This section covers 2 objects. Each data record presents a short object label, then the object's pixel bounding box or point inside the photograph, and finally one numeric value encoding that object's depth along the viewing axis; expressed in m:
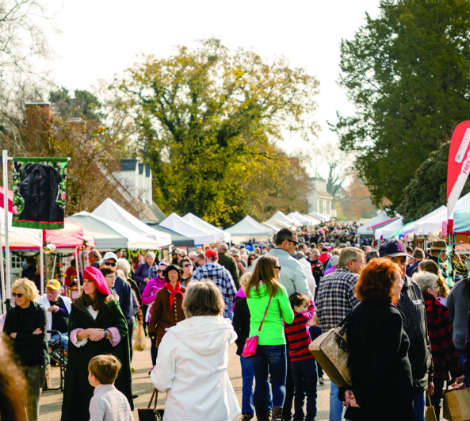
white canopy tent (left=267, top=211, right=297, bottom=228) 58.33
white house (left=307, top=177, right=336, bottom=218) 156.88
